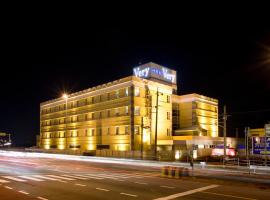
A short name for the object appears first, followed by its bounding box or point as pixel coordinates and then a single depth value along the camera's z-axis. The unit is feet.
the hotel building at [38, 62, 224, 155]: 151.42
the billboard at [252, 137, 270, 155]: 71.36
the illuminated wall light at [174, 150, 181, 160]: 134.77
